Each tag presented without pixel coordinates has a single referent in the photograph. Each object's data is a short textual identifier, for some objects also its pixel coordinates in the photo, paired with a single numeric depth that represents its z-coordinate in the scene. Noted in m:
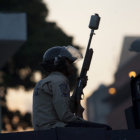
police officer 6.38
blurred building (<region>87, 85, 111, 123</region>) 85.99
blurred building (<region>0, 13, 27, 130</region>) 19.77
